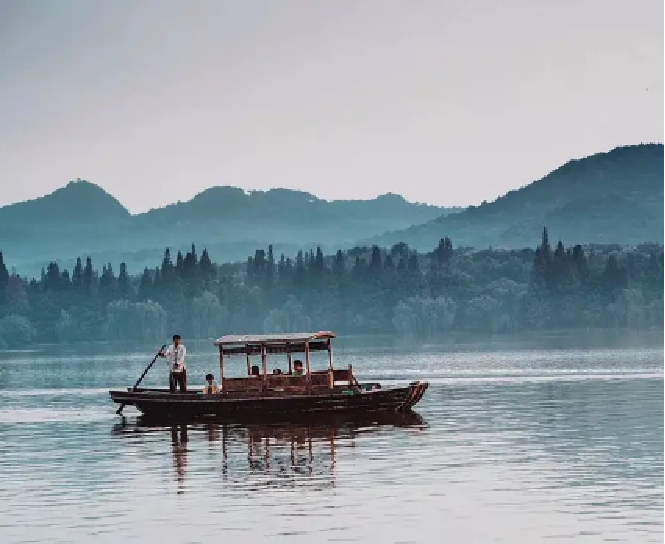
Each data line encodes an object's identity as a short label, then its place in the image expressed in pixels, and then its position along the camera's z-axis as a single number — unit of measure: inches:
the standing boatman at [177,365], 2751.0
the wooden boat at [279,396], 2696.9
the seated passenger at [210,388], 2751.0
